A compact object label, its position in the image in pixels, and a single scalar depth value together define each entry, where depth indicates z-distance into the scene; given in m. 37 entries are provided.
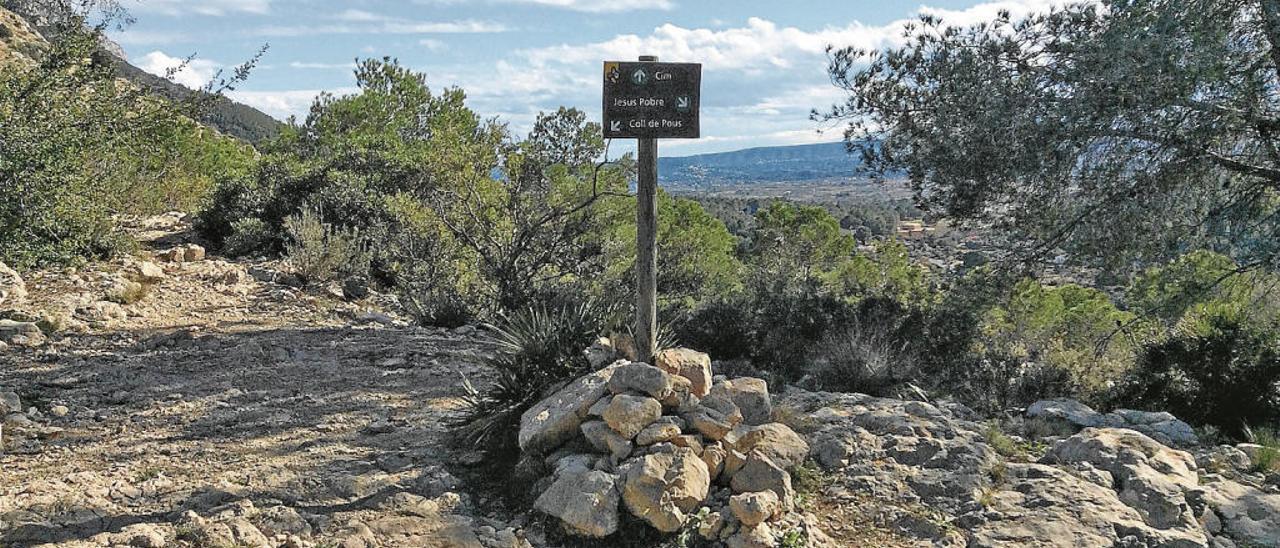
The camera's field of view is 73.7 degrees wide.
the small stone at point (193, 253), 12.80
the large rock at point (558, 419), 5.36
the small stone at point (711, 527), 4.61
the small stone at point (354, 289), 12.30
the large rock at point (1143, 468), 5.30
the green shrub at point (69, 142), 8.82
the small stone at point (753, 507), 4.59
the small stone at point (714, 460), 5.01
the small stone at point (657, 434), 5.02
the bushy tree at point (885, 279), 10.67
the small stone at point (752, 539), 4.50
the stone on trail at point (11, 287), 8.97
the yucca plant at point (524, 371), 5.88
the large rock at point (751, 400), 5.84
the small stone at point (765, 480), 4.87
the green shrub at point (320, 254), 12.34
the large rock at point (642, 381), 5.35
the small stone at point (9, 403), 5.71
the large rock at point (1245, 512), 5.21
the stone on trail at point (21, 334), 7.75
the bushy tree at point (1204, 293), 8.56
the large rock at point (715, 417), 5.21
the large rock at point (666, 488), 4.58
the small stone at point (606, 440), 5.00
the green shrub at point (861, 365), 8.86
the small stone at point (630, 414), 5.06
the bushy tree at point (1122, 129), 6.99
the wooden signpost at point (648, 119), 6.00
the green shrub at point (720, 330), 10.27
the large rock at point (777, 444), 5.25
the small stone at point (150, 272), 10.70
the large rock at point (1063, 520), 4.87
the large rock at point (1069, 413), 7.82
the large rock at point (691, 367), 5.86
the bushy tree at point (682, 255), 11.43
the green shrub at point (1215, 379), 8.80
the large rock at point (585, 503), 4.59
